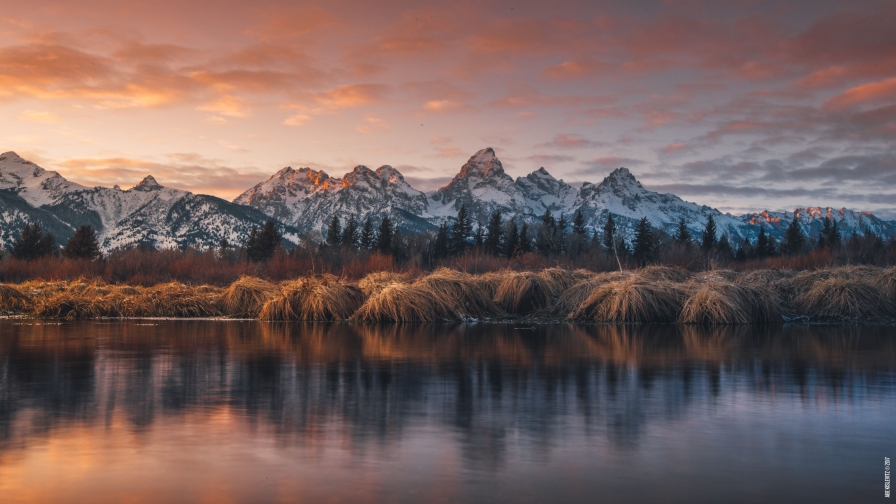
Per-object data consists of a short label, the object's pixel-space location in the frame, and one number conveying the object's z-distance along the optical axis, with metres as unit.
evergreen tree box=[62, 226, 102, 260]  61.16
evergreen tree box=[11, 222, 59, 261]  59.18
